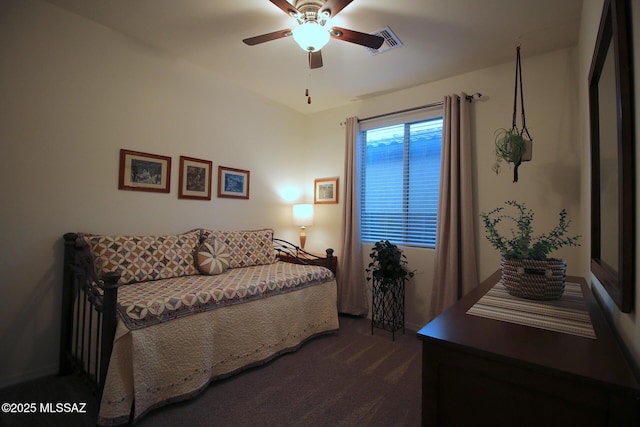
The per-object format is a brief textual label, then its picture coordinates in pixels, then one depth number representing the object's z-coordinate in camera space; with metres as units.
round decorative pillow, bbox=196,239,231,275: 2.71
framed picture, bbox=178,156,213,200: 2.98
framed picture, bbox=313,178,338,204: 3.95
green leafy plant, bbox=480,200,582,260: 1.36
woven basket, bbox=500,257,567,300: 1.29
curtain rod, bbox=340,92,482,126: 2.97
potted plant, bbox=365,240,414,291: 3.08
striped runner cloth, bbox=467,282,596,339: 1.01
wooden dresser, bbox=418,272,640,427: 0.69
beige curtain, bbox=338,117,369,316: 3.59
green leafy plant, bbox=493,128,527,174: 2.25
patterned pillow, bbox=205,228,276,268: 3.10
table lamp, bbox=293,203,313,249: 3.90
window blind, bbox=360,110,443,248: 3.25
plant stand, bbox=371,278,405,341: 3.24
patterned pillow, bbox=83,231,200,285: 2.23
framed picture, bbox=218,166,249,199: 3.32
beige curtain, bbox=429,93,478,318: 2.85
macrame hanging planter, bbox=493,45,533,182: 2.26
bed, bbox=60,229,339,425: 1.67
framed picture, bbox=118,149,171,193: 2.56
